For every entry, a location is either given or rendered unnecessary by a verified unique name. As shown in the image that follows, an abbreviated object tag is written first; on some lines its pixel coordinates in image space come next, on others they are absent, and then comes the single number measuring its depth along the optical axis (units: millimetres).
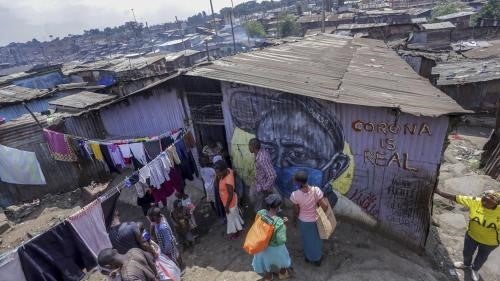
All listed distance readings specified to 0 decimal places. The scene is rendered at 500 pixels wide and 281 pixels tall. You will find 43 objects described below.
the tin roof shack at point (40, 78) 22531
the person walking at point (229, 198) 5711
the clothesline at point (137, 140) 7260
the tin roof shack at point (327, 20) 42188
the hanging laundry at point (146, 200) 6355
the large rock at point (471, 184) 8547
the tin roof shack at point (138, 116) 7324
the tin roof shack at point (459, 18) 35656
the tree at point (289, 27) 45469
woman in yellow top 4715
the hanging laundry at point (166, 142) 7289
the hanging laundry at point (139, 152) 7402
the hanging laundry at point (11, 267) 3793
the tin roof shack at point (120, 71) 23081
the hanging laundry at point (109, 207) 5064
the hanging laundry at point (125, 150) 7489
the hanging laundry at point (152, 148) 7405
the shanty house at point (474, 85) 12930
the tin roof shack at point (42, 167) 8906
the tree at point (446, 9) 44066
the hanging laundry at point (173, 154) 6703
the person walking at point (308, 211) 4664
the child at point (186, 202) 6223
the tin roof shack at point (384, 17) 41541
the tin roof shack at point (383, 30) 27609
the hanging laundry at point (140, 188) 6155
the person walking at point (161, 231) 5098
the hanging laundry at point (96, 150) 7809
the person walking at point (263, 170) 5957
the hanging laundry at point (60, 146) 8578
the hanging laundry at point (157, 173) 6166
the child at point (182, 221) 6160
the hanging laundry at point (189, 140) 7306
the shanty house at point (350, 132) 5152
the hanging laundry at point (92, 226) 4633
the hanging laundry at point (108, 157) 7746
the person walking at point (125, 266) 3445
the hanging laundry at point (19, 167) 8844
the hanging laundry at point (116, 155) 7598
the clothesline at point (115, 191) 5004
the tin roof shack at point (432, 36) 26500
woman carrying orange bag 4379
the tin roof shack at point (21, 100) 14836
